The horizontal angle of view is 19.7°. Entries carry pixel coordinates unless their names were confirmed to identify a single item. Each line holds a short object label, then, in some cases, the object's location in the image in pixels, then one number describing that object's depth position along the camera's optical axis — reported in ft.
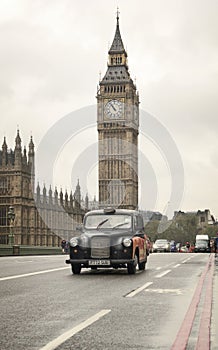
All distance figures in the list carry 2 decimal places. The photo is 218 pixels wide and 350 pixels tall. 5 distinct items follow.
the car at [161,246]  218.59
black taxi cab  54.34
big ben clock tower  444.96
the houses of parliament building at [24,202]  283.79
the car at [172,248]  241.67
